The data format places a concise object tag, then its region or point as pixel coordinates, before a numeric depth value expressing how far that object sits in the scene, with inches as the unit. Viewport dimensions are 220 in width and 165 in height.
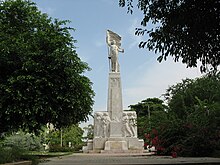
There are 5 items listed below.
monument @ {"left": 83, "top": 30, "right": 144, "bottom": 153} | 899.2
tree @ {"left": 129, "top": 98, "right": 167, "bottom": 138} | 407.2
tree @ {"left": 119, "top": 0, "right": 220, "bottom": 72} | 175.7
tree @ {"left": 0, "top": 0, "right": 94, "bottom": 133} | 522.0
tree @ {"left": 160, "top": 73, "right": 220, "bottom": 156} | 347.7
